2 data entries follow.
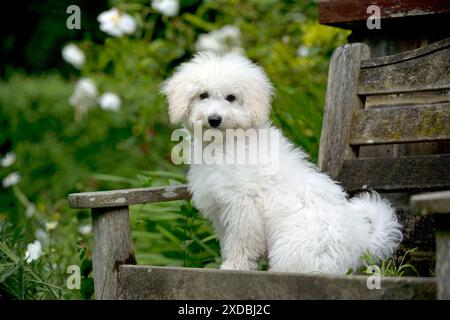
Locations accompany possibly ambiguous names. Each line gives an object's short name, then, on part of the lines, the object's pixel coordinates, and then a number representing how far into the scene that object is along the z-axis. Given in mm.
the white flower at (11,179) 8424
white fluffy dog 4591
